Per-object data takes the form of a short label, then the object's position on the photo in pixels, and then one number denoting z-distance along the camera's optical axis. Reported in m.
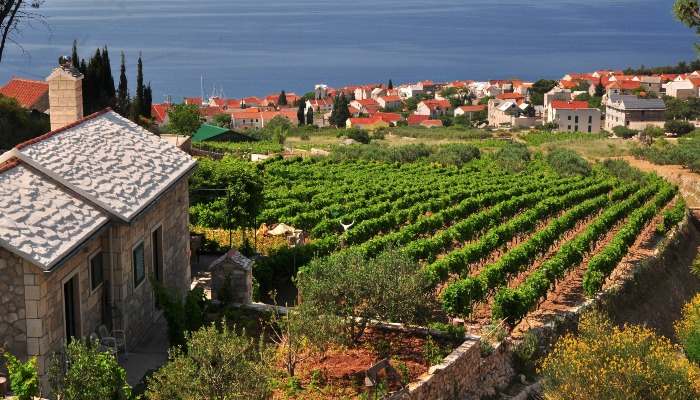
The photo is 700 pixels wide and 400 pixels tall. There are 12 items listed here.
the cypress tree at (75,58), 37.10
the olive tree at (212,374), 10.10
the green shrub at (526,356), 16.72
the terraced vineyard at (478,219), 20.62
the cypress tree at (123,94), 43.00
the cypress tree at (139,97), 43.34
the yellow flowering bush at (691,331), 18.31
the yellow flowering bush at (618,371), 13.28
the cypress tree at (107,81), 39.54
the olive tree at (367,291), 14.38
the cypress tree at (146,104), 45.12
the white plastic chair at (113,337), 13.07
